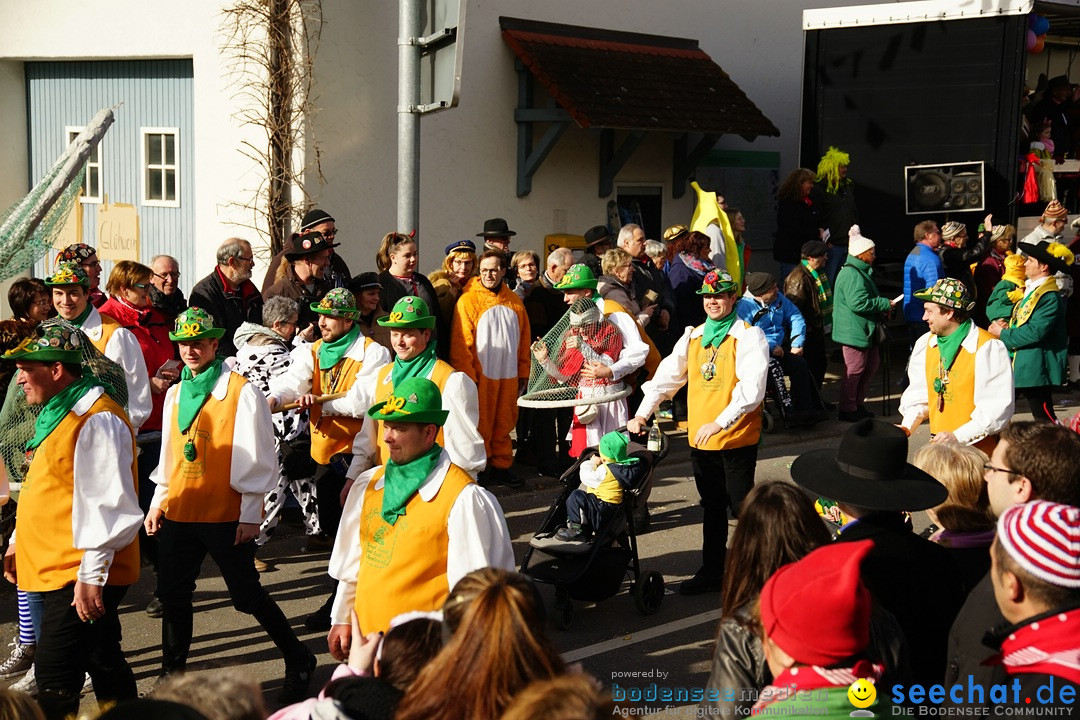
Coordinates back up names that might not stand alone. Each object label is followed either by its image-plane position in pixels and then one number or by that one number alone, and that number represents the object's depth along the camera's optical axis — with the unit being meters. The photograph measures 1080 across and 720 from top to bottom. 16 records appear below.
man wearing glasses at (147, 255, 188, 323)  8.77
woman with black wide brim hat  3.97
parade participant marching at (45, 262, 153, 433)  7.23
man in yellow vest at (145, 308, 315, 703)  5.66
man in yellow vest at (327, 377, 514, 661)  4.43
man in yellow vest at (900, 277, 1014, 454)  6.86
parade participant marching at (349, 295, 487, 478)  6.25
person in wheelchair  11.62
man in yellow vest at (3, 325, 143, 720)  4.95
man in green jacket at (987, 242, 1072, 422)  10.16
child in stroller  6.88
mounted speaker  14.67
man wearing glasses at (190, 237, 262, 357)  9.05
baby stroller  6.75
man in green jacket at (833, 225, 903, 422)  12.21
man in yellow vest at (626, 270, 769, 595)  7.09
